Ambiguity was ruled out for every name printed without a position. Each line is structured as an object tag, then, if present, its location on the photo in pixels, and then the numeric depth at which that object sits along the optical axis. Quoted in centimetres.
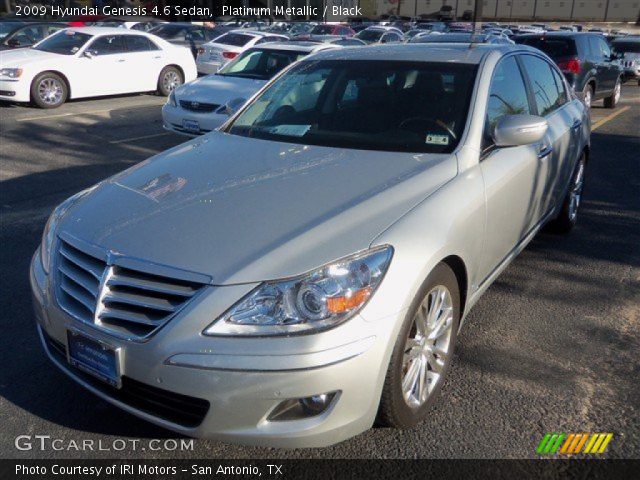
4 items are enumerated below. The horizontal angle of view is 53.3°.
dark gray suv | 1287
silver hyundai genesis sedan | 238
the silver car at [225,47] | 1653
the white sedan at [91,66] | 1195
